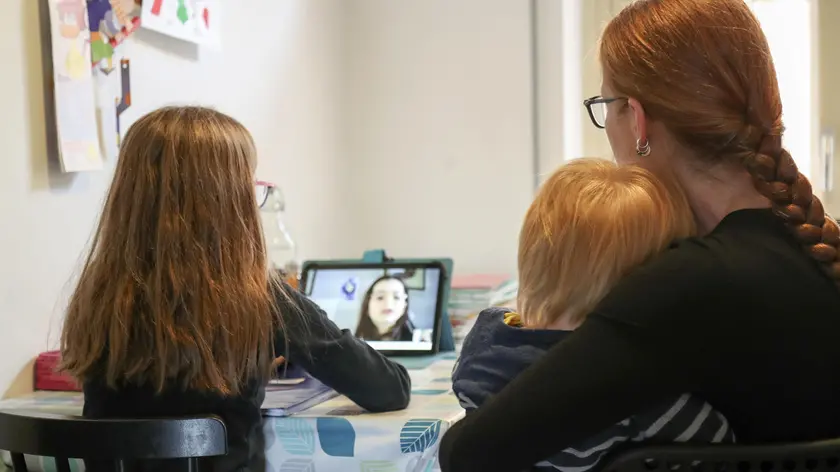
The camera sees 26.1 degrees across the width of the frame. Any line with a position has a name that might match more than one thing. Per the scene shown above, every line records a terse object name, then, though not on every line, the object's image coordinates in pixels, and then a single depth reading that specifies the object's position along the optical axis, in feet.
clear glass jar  9.59
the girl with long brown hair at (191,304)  6.49
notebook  6.77
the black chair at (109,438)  5.89
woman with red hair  5.40
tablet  8.21
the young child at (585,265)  5.61
